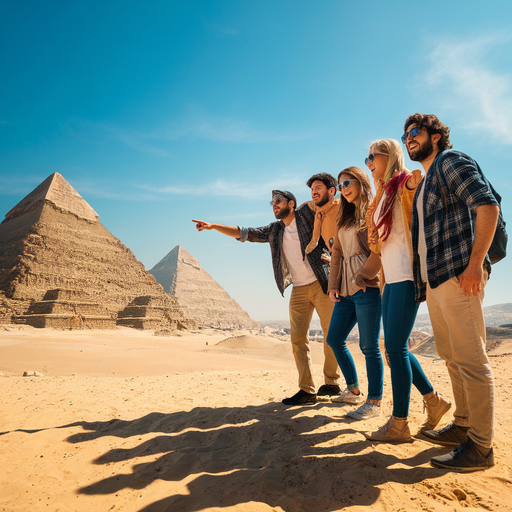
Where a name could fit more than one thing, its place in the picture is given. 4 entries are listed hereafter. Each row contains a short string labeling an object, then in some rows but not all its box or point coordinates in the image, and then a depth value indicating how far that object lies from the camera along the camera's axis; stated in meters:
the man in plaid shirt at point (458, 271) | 1.59
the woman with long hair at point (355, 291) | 2.48
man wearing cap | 3.07
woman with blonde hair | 2.00
